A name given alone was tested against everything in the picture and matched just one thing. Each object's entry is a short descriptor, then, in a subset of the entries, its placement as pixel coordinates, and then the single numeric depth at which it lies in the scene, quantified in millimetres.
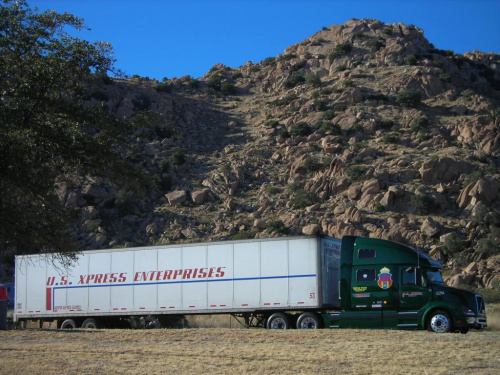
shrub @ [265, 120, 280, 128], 70625
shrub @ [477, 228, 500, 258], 47656
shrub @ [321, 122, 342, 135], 66188
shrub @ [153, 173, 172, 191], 60906
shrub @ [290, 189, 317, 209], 56281
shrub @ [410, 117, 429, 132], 65250
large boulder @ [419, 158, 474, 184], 56031
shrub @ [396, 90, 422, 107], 70250
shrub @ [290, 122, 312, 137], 67188
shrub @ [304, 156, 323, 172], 61000
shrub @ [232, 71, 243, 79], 92281
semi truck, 24781
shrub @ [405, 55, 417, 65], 80250
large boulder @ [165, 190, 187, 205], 58625
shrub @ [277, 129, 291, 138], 67562
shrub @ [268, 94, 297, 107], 76750
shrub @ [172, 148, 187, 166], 63500
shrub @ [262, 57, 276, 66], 92669
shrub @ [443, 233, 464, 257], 48094
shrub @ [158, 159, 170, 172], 63156
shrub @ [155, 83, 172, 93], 79875
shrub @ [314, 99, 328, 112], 71988
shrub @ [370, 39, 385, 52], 85562
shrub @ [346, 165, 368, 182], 57022
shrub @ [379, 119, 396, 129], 66562
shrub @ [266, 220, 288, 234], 51978
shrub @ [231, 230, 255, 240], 51638
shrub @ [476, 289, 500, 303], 38062
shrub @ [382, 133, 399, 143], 63656
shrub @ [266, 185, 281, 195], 58719
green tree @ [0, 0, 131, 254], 13945
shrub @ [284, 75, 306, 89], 82062
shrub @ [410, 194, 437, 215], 52875
